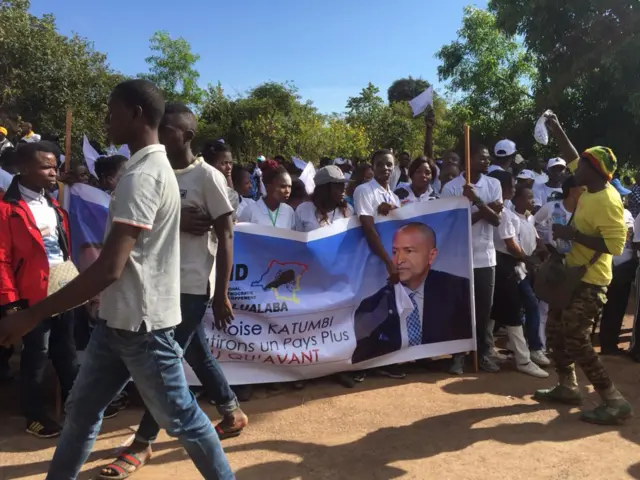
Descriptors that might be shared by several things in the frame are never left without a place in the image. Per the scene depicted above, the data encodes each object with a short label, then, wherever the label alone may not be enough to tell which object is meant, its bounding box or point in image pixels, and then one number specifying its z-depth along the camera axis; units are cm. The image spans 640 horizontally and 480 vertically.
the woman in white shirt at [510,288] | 513
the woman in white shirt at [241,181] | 618
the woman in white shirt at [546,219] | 614
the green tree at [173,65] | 3988
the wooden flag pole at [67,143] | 409
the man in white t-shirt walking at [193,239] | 309
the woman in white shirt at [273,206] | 474
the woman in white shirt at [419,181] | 575
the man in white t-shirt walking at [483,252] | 497
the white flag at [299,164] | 905
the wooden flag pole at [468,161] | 482
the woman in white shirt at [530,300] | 534
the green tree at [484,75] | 2411
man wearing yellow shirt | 392
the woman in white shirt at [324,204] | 486
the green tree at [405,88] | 5971
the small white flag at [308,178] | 628
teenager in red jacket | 351
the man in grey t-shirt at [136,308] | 208
